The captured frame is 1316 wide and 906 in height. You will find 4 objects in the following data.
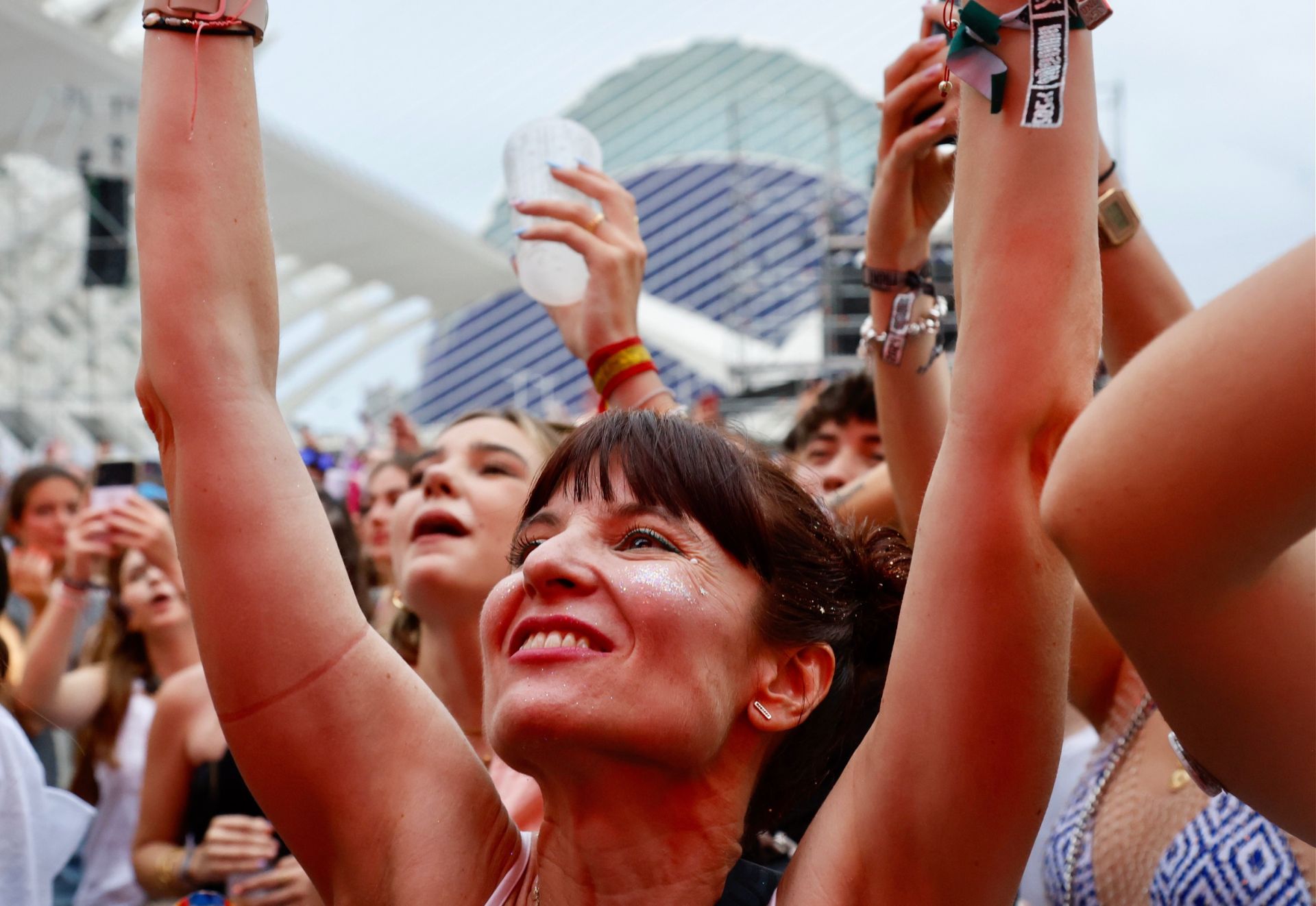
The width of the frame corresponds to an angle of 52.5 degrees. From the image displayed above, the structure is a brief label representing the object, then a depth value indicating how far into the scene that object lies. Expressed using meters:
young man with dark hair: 3.19
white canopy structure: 18.02
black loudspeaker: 14.46
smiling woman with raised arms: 1.20
